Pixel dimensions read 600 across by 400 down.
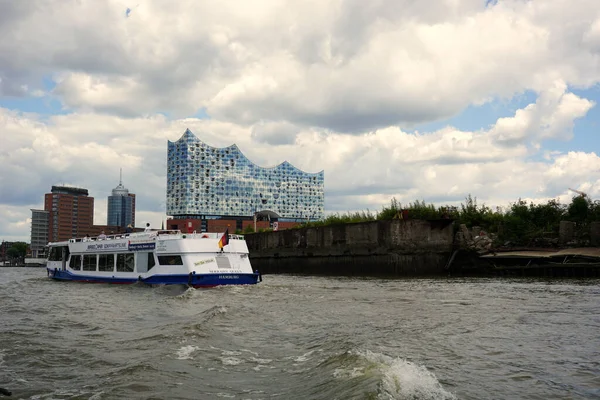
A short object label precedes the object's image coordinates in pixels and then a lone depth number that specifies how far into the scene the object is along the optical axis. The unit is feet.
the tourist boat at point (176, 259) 91.71
